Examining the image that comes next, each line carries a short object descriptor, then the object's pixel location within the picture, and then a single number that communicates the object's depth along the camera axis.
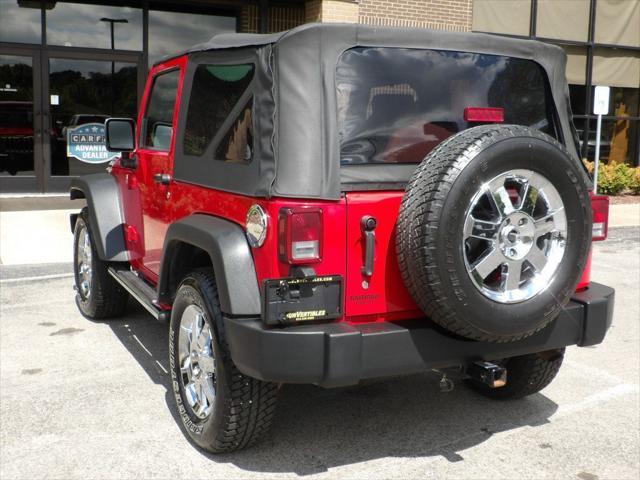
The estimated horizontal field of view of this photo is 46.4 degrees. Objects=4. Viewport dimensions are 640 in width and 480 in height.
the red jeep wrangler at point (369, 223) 3.01
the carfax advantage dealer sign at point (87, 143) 12.82
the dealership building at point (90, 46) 12.32
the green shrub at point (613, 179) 15.52
